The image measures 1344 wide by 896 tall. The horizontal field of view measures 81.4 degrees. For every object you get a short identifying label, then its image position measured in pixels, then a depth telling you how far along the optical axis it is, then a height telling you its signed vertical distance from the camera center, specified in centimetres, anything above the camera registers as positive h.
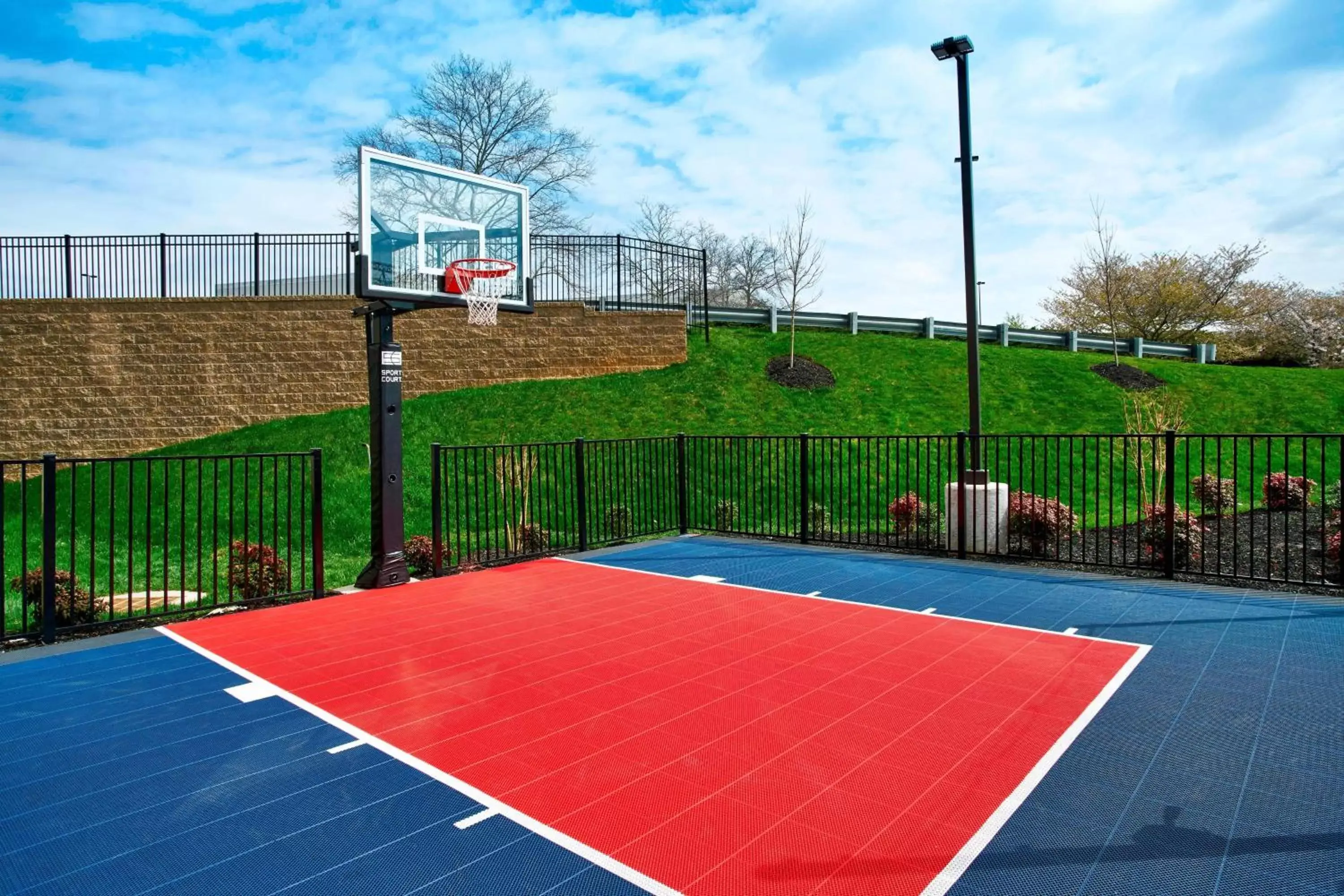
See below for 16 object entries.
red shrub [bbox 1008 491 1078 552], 866 -107
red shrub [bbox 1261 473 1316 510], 1066 -99
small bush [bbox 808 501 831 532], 1044 -134
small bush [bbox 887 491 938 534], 951 -115
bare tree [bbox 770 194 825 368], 2273 +490
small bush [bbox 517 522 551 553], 991 -140
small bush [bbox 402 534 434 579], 869 -141
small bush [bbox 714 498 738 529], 1152 -132
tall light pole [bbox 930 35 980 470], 927 +271
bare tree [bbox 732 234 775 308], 4450 +876
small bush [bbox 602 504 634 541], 1052 -133
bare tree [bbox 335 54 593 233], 2870 +1108
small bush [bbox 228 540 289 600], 718 -150
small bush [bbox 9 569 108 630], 624 -143
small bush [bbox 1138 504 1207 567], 780 -119
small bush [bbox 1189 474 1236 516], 1172 -108
